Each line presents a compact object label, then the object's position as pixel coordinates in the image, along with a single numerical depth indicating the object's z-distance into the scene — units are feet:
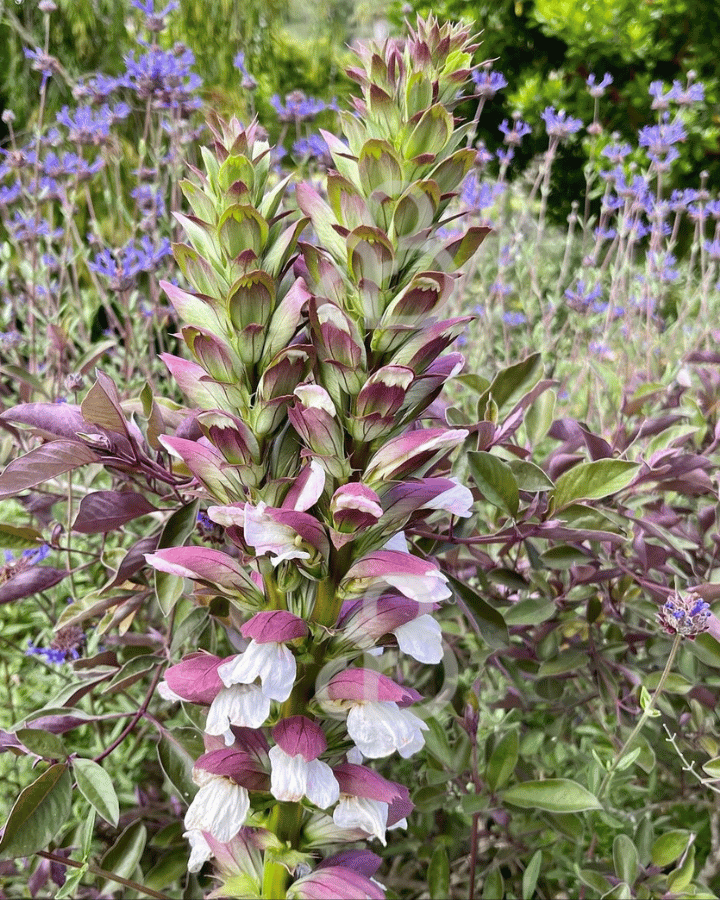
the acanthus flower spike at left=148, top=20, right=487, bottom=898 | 1.31
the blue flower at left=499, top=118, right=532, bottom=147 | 5.91
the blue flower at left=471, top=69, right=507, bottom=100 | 5.00
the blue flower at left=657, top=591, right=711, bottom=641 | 2.06
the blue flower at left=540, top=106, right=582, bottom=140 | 5.98
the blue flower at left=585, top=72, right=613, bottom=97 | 5.93
